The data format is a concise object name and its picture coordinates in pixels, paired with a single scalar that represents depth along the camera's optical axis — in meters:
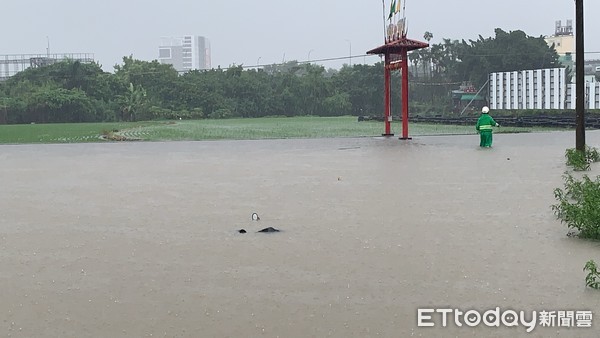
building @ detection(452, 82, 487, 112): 69.50
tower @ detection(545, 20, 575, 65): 116.88
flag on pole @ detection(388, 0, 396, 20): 28.14
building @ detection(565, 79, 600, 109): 47.09
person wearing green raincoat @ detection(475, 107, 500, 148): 21.56
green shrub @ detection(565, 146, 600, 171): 14.27
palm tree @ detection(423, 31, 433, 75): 87.44
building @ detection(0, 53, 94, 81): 110.92
